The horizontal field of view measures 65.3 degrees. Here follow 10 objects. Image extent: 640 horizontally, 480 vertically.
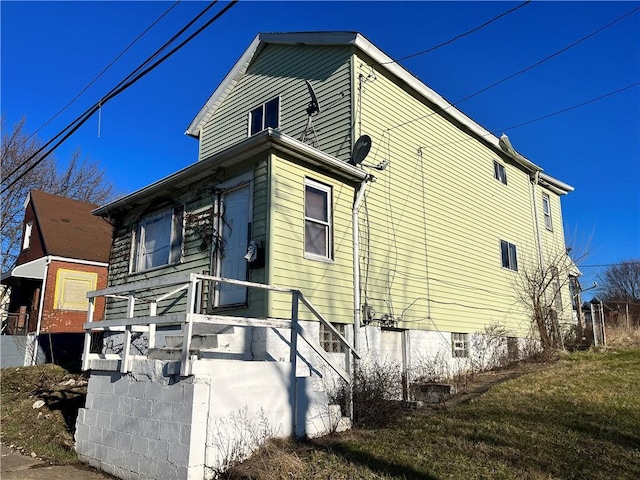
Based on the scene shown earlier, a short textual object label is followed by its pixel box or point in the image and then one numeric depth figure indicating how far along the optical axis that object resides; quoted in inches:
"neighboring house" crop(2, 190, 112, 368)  750.5
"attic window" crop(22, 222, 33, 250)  909.8
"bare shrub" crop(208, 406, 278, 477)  230.1
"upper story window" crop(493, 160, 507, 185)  666.2
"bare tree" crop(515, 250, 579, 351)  612.8
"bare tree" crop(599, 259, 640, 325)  2179.3
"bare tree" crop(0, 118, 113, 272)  1100.5
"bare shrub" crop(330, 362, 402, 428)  311.7
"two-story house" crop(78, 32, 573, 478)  317.7
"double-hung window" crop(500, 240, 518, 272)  639.8
